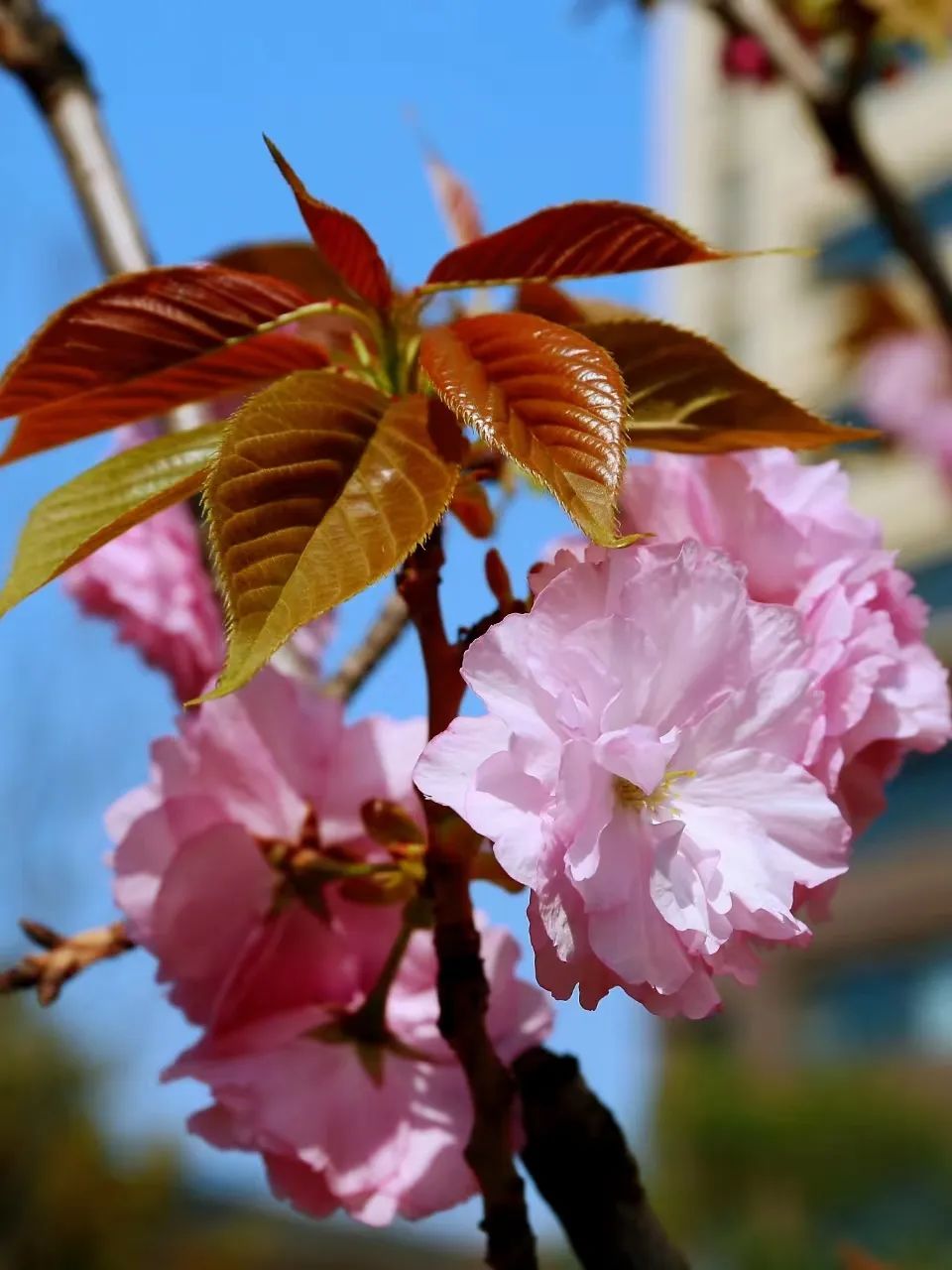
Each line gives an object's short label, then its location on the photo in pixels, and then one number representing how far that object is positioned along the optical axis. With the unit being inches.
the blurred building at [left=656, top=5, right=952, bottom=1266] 602.5
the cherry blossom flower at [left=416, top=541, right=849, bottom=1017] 13.3
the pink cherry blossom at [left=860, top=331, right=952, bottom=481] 91.0
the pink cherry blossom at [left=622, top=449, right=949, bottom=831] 14.5
